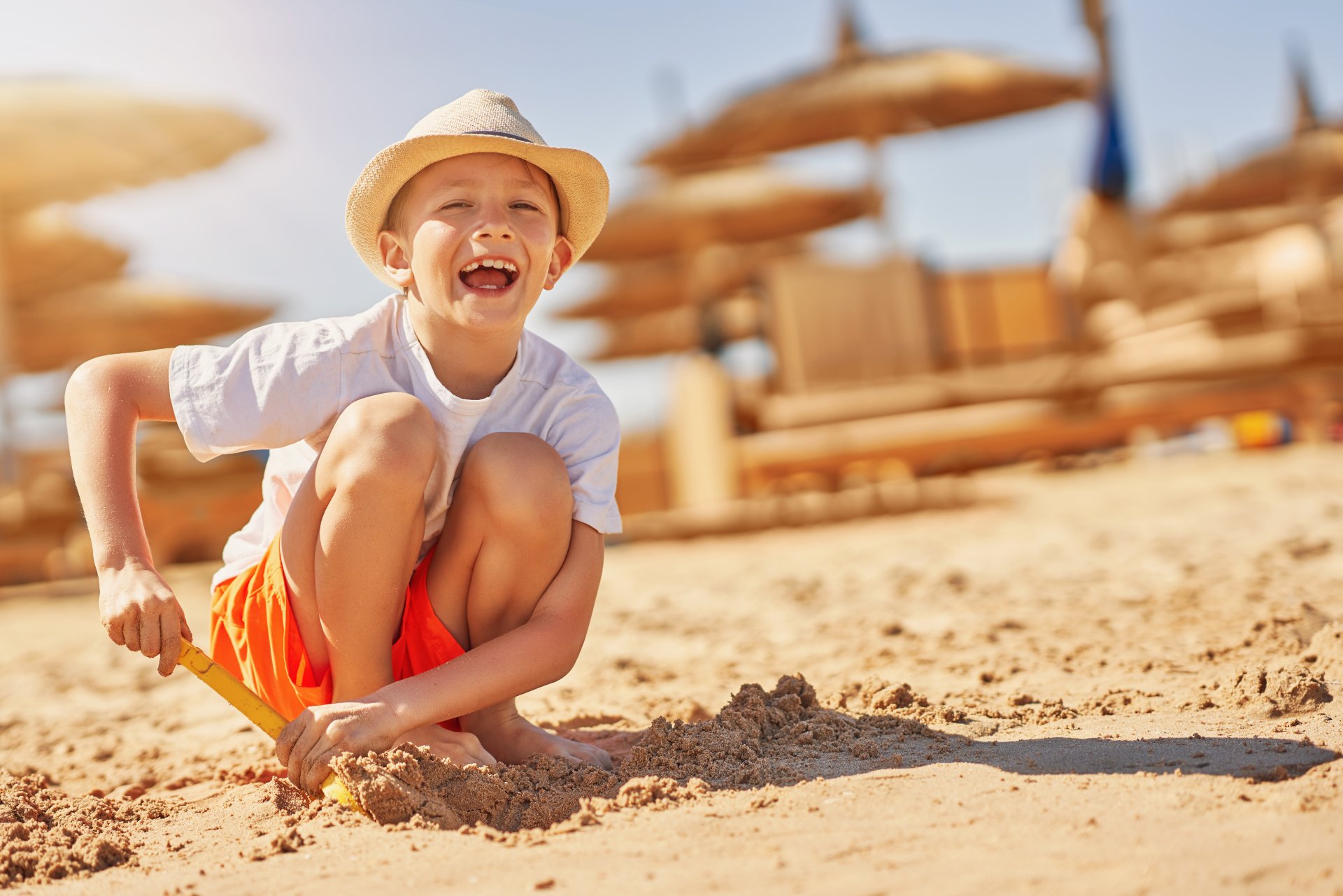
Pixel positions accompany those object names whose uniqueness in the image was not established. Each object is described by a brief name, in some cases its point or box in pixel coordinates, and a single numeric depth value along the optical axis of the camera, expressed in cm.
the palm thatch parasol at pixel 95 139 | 694
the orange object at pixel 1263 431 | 622
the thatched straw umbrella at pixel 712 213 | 955
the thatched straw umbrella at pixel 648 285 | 1483
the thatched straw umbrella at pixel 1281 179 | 870
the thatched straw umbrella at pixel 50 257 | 837
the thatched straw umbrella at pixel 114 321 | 1076
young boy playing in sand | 153
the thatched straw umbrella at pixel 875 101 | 733
